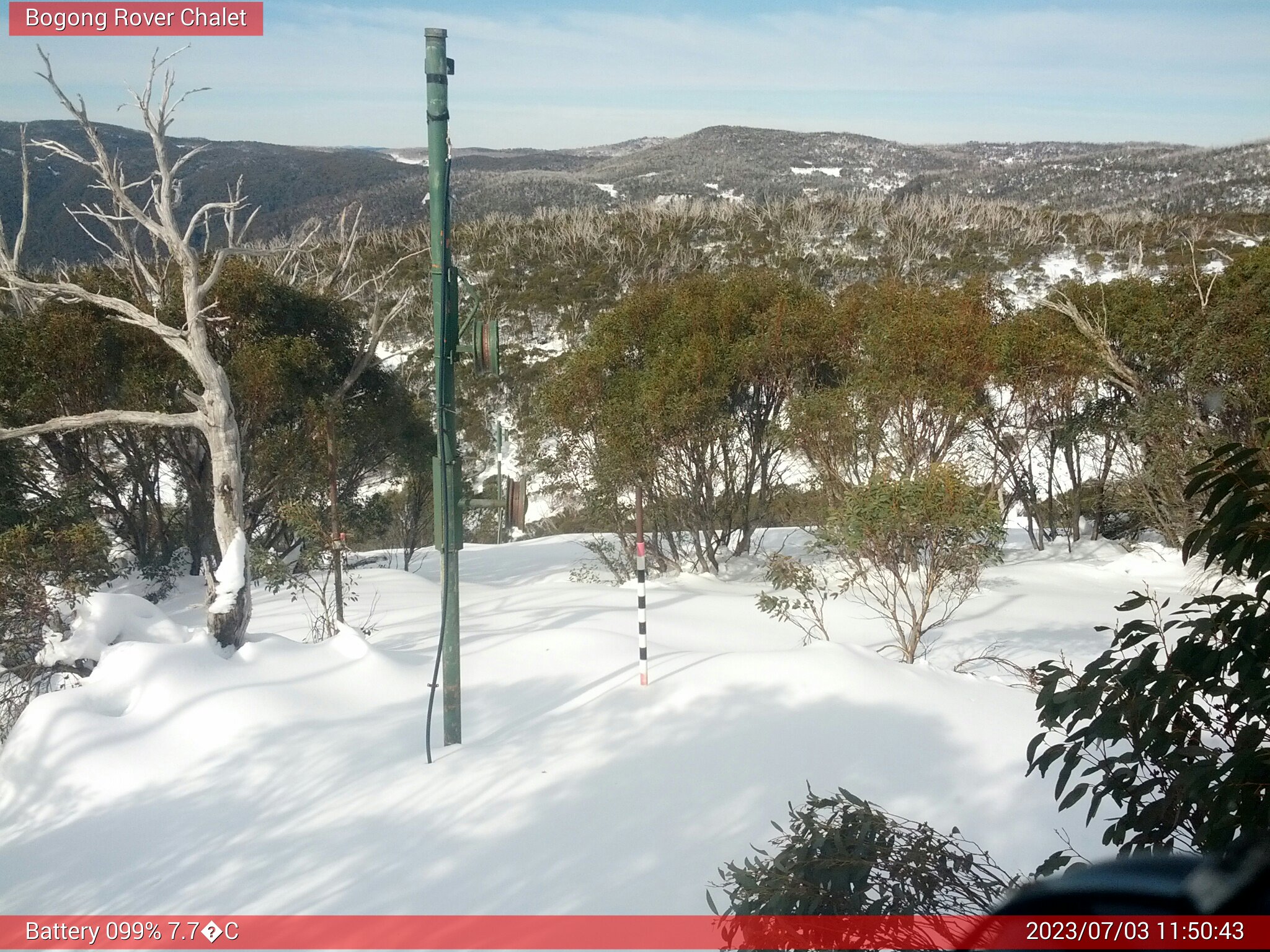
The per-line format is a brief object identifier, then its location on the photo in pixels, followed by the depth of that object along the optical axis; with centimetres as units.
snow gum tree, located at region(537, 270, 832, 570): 1274
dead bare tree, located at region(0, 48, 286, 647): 690
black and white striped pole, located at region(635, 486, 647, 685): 566
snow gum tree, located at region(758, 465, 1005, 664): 759
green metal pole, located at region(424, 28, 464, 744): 459
